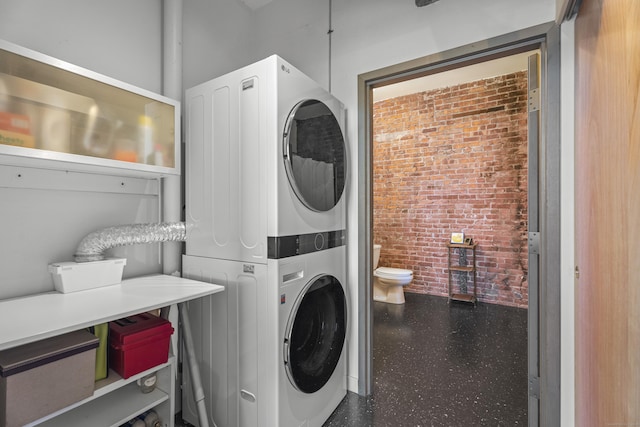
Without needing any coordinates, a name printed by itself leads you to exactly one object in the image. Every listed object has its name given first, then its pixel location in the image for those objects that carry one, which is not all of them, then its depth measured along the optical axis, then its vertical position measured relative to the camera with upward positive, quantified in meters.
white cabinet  1.05 +0.42
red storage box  1.23 -0.57
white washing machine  1.39 -0.67
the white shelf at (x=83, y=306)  0.90 -0.35
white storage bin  1.30 -0.28
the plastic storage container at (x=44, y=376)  0.91 -0.55
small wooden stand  3.79 -0.72
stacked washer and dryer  1.40 -0.16
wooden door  0.72 +0.00
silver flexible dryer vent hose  1.41 -0.12
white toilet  3.77 -0.95
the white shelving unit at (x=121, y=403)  1.21 -0.87
